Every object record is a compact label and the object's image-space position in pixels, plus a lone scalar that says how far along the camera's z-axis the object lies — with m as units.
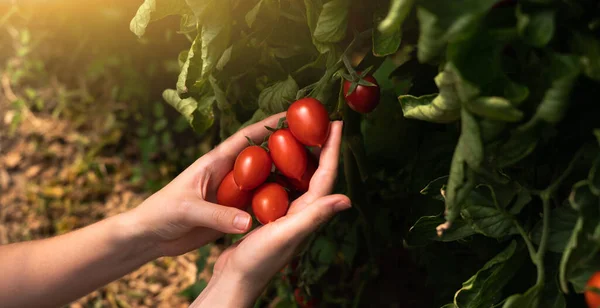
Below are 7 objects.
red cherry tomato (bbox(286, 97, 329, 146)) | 0.94
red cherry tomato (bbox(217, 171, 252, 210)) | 1.08
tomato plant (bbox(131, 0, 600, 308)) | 0.61
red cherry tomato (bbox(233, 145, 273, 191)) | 1.01
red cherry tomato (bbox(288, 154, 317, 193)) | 1.07
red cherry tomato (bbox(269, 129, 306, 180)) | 0.99
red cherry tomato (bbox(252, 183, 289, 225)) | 1.01
